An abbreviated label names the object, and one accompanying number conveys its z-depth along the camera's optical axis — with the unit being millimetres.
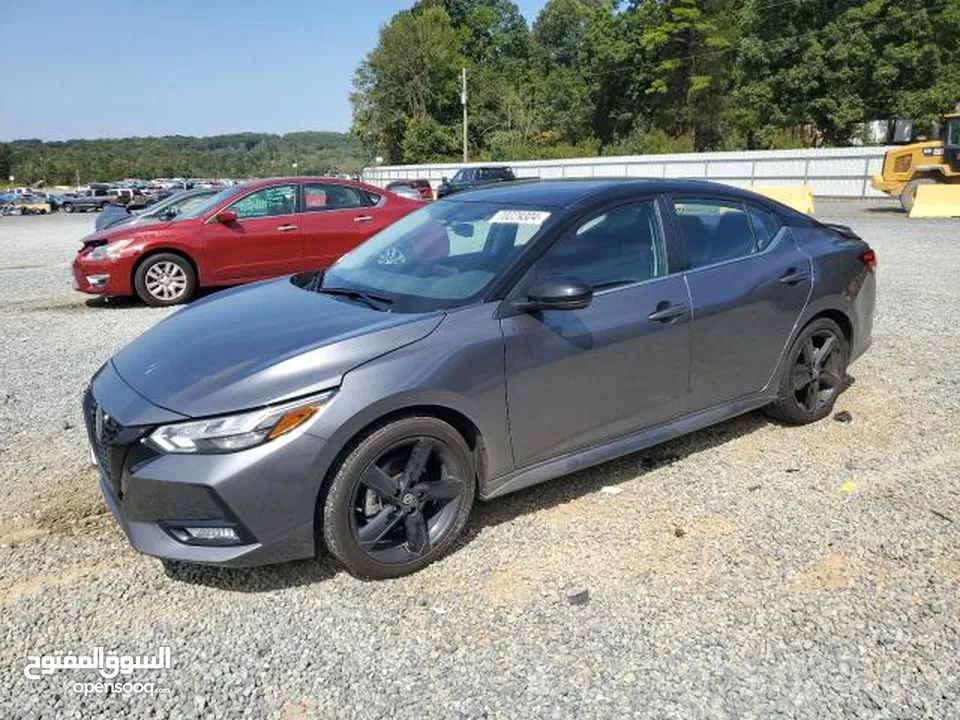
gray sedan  2805
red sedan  9141
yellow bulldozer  20125
